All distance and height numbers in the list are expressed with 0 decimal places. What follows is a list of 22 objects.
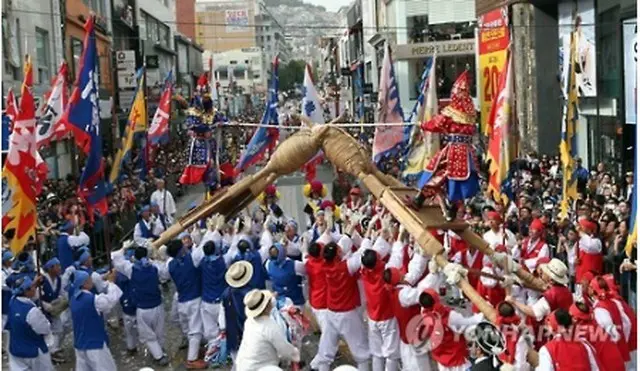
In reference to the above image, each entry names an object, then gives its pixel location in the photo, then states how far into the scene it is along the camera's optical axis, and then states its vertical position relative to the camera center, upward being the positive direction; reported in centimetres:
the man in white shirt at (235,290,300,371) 706 -184
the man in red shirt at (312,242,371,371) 952 -220
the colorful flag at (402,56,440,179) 1412 -39
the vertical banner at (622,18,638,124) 1914 +84
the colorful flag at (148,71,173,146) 2002 +6
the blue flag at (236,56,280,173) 1648 -51
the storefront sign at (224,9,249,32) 15170 +1931
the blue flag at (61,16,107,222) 1226 +18
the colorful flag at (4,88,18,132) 1323 +38
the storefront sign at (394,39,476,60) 3766 +287
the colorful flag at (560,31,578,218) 1225 -49
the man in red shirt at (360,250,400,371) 893 -214
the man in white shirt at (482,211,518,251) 1126 -169
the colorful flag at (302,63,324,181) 1725 +32
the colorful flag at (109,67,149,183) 1672 +0
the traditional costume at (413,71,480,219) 874 -48
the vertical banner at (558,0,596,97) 2247 +160
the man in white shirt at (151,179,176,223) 1652 -153
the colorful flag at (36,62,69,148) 1490 +31
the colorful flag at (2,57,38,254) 996 -60
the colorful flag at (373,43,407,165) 1617 -4
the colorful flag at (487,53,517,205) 1161 -30
